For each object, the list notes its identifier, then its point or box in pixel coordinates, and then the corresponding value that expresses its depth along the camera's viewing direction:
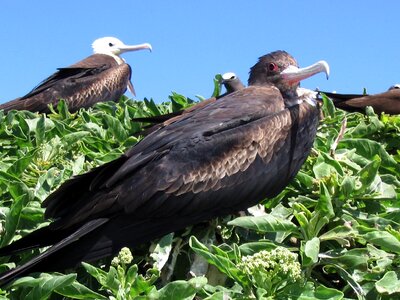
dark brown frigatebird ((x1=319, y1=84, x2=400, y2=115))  4.66
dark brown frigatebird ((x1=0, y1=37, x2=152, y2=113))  7.55
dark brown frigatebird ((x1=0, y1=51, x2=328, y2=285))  2.83
